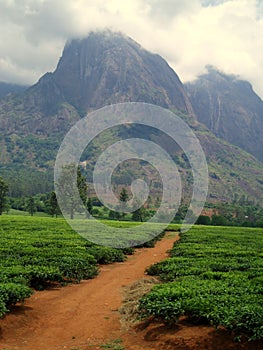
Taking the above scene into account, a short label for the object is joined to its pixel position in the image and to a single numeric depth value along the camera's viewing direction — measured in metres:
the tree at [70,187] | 92.56
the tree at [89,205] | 98.07
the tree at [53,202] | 89.94
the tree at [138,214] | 104.69
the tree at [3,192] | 83.25
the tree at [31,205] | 110.12
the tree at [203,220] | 114.78
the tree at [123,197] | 96.14
